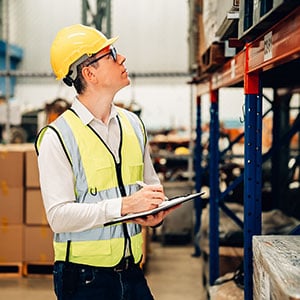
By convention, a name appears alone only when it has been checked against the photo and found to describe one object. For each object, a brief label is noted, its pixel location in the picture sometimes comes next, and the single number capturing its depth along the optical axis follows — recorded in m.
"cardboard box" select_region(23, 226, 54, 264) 6.43
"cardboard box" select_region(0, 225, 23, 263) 6.46
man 2.54
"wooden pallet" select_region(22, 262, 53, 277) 6.54
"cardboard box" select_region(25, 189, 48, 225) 6.41
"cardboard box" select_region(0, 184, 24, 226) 6.41
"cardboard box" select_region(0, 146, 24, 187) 6.37
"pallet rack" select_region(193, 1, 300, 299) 2.20
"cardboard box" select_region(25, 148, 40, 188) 6.37
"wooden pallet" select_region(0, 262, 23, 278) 6.54
